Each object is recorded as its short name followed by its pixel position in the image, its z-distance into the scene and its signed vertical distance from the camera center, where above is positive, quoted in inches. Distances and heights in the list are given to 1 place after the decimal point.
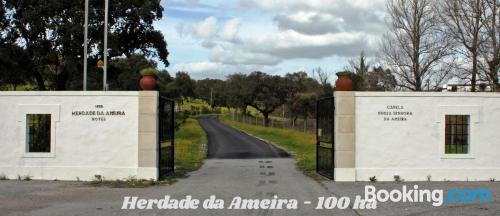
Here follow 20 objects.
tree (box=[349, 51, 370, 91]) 2065.7 +166.0
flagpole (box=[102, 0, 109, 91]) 1091.4 +136.5
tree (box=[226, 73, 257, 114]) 3280.0 +115.8
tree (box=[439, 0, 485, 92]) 1492.4 +239.3
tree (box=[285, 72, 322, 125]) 2571.4 +72.0
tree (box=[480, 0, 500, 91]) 1412.4 +175.1
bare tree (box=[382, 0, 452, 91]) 1702.8 +189.4
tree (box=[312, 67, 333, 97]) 2755.9 +147.1
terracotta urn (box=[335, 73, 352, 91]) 630.5 +34.2
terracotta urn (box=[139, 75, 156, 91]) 625.9 +31.1
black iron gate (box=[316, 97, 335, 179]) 650.8 -26.0
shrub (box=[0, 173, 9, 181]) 636.0 -72.4
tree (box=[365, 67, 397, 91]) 1834.8 +108.1
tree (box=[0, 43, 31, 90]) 1323.8 +104.0
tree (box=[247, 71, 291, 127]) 3204.5 +118.4
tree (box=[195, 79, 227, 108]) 4572.3 +179.5
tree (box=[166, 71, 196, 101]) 3861.7 +194.7
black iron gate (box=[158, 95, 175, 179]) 652.7 -27.0
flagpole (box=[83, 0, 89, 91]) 1063.1 +119.9
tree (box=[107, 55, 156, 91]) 1455.5 +85.1
